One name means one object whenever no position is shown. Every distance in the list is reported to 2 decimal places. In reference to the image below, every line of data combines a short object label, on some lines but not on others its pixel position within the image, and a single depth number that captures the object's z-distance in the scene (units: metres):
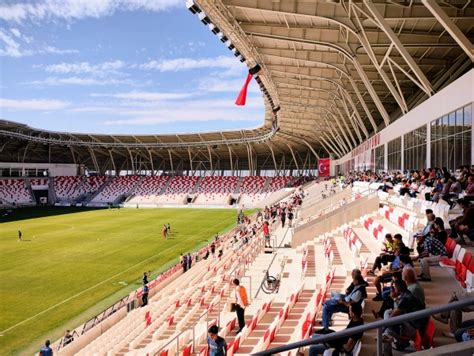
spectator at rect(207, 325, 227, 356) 6.91
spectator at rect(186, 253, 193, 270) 22.69
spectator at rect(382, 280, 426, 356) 4.95
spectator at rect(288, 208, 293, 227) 27.15
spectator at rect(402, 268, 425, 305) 5.85
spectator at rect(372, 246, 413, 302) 7.69
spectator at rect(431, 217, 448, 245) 9.02
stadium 7.87
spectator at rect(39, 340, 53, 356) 11.50
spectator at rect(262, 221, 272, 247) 20.98
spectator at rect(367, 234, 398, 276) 9.59
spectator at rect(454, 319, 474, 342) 4.59
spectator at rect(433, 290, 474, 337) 5.30
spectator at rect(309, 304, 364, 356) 5.00
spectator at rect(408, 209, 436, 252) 9.56
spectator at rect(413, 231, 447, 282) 8.77
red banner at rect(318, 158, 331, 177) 65.50
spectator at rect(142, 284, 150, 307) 17.23
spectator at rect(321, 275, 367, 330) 7.31
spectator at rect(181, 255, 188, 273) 22.42
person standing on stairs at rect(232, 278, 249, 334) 9.59
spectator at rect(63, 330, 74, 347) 13.14
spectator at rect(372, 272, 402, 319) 6.39
